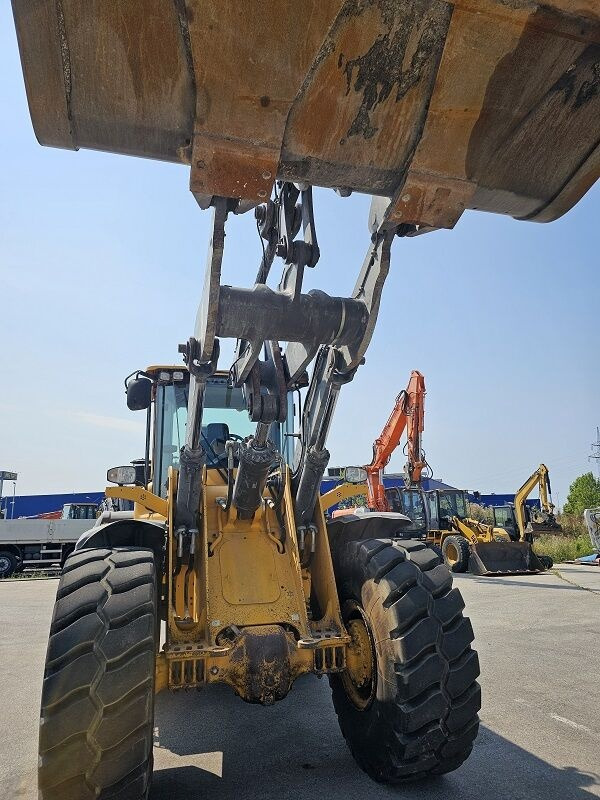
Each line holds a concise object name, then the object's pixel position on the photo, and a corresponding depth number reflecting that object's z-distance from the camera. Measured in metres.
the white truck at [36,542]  19.72
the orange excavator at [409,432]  18.47
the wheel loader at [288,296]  1.97
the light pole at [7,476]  40.44
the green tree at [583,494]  47.92
